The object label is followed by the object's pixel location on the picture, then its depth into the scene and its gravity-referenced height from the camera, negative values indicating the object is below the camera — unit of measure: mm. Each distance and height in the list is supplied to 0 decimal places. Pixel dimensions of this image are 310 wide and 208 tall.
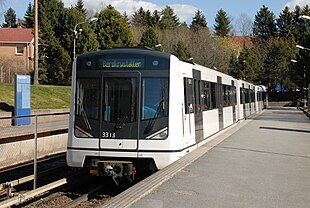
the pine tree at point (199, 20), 116650 +23003
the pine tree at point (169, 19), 103562 +21714
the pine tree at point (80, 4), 88688 +20685
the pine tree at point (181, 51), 71669 +9778
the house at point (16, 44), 65438 +9933
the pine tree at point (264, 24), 106188 +19999
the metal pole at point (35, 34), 34156 +5873
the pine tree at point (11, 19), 113500 +22912
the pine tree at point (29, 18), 82475 +16904
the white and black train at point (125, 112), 10500 +114
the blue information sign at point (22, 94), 24141 +1170
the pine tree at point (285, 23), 102000 +19732
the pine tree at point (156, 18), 102512 +20913
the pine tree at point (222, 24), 111194 +21037
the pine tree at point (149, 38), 68262 +10986
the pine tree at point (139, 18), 101325 +20806
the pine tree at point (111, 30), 53125 +9516
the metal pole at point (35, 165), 11570 -1120
